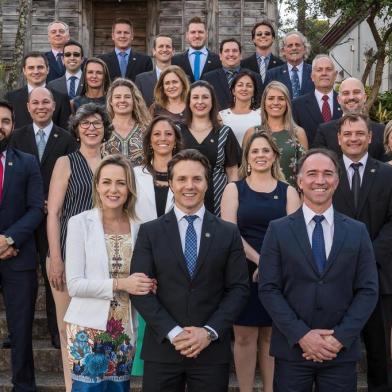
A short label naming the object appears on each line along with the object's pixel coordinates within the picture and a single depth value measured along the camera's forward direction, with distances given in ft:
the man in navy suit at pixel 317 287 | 13.74
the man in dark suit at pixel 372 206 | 17.87
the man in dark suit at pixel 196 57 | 28.71
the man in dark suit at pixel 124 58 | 29.63
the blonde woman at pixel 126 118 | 20.42
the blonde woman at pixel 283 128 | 20.65
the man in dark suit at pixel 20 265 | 17.90
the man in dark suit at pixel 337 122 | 20.99
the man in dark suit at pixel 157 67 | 26.63
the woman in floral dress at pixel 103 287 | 14.80
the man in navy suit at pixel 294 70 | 26.86
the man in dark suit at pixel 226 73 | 25.91
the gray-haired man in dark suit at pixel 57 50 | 29.53
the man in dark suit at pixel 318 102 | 24.12
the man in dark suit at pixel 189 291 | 14.08
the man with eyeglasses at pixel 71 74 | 26.66
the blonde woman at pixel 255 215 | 17.38
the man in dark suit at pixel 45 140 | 20.67
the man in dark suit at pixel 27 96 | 23.95
